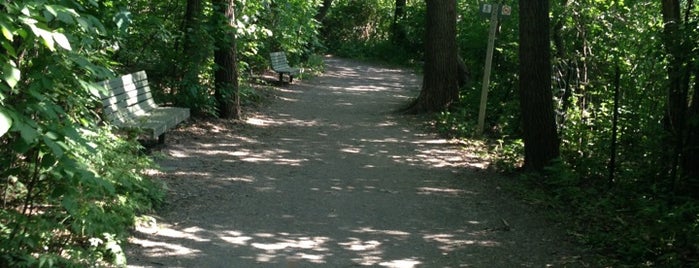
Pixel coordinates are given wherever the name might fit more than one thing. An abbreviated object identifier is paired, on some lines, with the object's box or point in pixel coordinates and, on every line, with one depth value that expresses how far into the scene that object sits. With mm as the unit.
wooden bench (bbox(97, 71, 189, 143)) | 8625
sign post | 12289
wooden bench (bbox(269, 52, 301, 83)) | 20375
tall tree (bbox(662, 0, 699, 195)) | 7297
